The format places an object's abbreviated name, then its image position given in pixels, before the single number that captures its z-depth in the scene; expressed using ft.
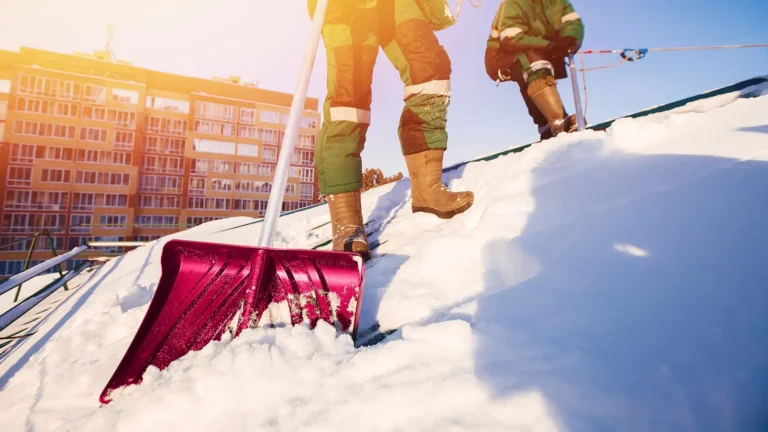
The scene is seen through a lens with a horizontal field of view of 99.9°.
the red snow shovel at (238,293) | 3.03
